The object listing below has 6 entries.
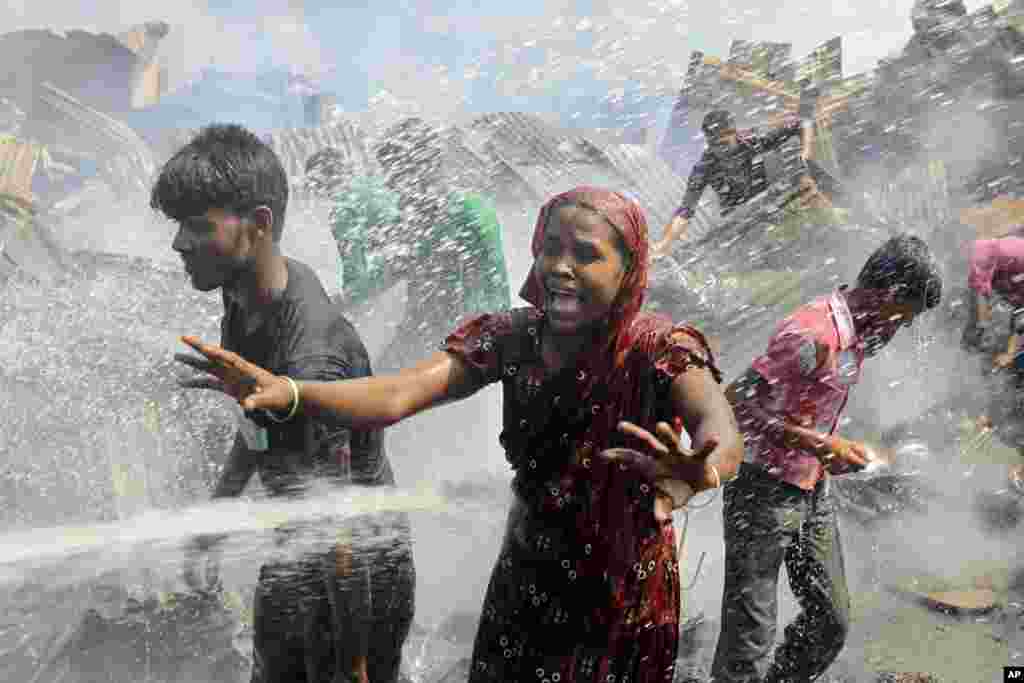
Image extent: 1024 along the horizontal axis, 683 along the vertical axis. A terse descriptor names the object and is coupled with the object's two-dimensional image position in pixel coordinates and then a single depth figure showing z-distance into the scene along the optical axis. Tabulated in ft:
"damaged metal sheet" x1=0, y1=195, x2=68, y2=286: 18.88
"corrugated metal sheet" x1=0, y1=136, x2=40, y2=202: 21.62
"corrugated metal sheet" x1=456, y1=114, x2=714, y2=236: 20.38
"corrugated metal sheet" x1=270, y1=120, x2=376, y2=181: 21.80
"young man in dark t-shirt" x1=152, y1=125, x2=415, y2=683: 7.50
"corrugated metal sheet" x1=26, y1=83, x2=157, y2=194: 25.12
